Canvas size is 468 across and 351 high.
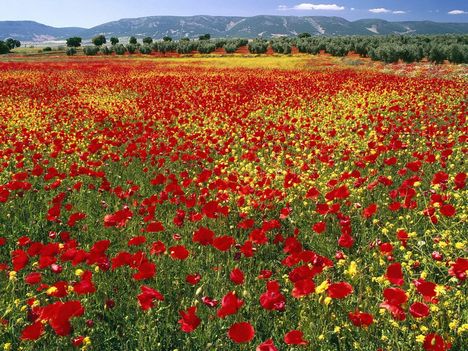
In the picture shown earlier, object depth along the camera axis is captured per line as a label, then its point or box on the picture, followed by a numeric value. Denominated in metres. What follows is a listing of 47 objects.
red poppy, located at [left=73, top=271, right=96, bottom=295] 2.56
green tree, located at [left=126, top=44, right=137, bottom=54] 77.81
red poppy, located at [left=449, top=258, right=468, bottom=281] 2.52
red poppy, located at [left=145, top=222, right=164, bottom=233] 3.25
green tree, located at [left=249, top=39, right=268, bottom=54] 69.69
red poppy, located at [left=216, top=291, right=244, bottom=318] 2.25
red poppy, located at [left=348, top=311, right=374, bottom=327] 2.47
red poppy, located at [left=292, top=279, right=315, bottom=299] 2.50
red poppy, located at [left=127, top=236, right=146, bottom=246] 3.07
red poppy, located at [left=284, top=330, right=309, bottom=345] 2.14
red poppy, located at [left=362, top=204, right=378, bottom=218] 3.53
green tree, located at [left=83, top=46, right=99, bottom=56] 77.19
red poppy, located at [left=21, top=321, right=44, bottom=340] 2.23
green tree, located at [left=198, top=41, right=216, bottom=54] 71.19
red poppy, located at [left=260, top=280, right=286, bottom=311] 2.44
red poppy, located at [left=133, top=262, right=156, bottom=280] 2.62
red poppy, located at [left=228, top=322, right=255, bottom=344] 2.03
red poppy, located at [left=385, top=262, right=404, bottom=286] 2.45
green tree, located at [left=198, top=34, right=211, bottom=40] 106.81
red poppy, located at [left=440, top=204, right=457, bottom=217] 3.23
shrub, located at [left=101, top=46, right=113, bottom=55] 78.44
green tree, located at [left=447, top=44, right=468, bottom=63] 38.61
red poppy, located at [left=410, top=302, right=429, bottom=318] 2.24
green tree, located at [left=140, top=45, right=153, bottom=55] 76.88
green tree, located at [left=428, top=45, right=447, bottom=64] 40.72
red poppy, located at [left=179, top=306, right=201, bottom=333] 2.35
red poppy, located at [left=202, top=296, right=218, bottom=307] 2.88
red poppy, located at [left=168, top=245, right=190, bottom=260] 2.82
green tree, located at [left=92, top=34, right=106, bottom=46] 101.21
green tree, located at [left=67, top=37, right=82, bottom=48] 98.33
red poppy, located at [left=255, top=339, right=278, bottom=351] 2.08
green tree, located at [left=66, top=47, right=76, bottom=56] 74.81
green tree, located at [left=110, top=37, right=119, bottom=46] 95.47
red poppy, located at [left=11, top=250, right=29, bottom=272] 2.79
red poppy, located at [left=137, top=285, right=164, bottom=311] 2.44
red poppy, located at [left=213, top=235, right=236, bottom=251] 2.93
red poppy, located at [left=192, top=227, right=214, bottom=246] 3.16
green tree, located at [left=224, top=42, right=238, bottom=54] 70.56
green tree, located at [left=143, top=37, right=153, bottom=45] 91.00
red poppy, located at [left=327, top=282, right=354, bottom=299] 2.38
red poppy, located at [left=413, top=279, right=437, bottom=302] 2.29
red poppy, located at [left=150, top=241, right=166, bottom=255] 3.22
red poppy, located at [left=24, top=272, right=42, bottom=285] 2.78
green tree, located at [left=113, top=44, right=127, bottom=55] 77.75
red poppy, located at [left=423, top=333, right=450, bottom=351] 2.16
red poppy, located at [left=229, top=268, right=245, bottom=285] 2.63
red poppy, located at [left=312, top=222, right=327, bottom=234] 3.28
